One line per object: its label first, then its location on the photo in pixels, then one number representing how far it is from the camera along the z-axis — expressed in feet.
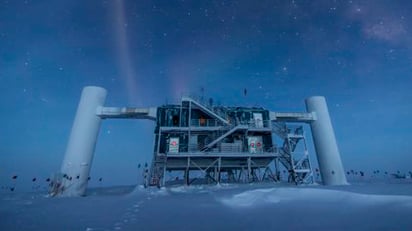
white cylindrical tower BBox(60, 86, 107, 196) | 75.51
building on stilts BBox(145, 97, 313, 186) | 82.48
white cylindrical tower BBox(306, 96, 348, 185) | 86.12
